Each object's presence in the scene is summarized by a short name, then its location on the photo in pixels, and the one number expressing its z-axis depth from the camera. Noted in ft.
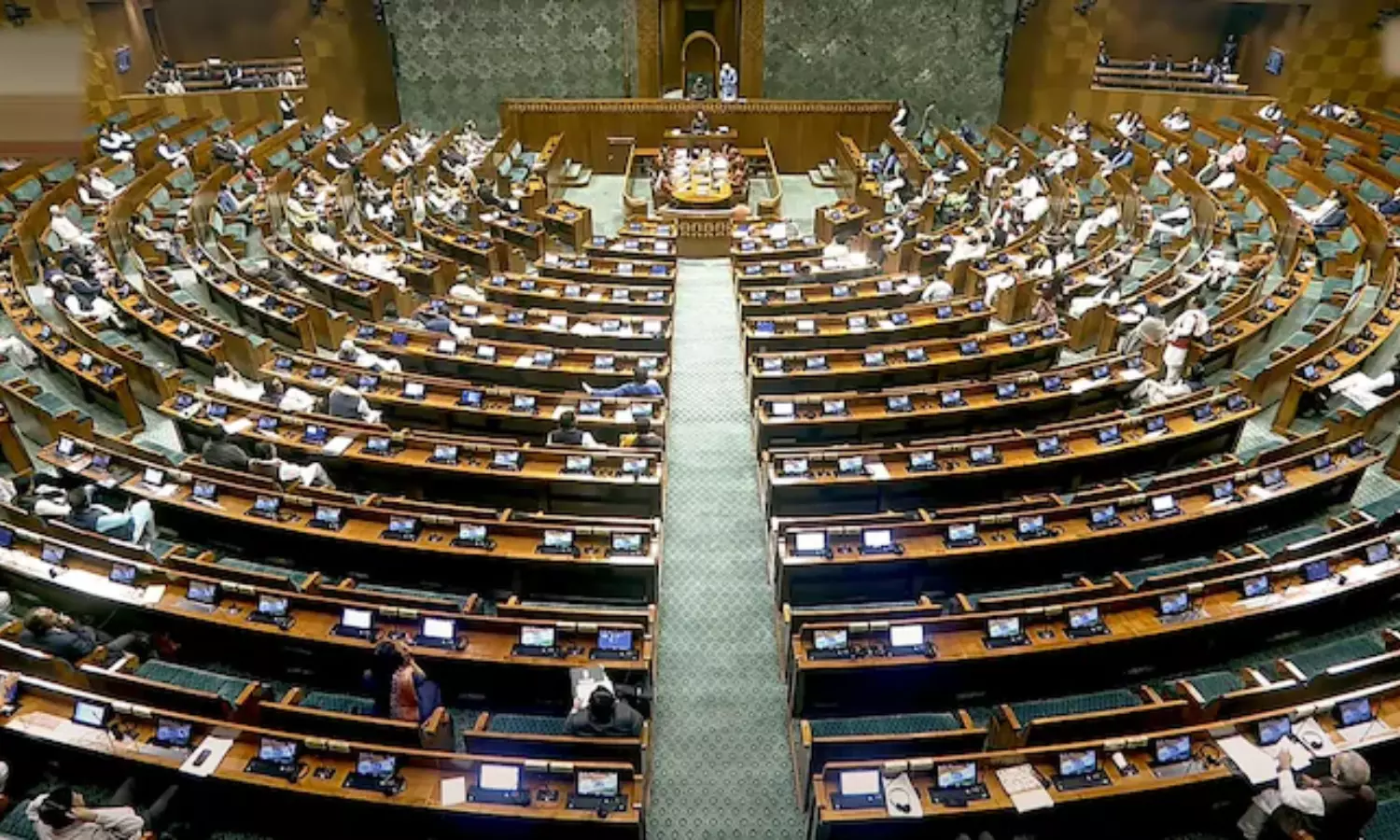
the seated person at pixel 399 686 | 18.88
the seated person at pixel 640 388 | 30.37
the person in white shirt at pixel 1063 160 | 56.44
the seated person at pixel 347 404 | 29.58
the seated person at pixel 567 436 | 27.40
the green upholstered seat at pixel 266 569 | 23.97
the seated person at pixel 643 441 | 27.86
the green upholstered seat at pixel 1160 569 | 23.62
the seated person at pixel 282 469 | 26.16
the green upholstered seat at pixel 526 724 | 19.71
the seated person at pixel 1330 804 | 15.92
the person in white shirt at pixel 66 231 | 43.68
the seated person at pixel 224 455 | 26.63
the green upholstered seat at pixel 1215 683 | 20.10
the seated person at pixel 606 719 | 17.92
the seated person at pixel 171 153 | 56.90
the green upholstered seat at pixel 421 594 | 23.93
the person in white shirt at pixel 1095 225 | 46.73
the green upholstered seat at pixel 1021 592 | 24.31
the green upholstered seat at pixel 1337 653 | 21.06
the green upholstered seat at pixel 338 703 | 20.54
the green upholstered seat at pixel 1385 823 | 17.35
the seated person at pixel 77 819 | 15.71
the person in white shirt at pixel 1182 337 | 31.81
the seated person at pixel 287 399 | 30.19
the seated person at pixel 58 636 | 20.21
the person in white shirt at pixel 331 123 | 66.64
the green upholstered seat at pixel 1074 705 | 20.42
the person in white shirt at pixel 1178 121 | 63.21
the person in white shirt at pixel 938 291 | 40.19
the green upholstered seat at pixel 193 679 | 20.74
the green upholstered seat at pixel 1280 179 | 51.72
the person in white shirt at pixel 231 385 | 30.94
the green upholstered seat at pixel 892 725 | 19.57
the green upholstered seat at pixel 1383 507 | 24.47
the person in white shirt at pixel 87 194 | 50.38
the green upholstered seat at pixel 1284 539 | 23.93
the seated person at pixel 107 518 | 24.06
